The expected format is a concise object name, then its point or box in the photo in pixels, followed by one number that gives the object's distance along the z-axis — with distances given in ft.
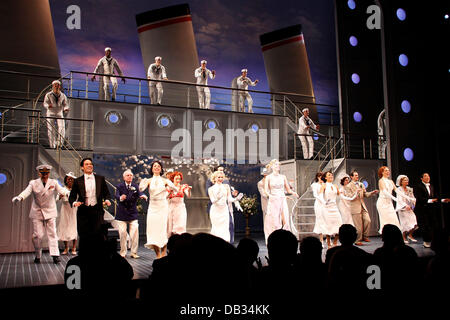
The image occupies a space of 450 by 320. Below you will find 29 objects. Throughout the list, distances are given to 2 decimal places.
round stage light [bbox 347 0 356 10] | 44.45
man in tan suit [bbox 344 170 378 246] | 32.45
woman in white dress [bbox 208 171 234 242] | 26.50
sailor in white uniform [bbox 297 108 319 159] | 42.93
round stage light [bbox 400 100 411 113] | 37.76
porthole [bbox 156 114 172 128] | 39.80
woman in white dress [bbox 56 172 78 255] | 28.07
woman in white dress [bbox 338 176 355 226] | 32.27
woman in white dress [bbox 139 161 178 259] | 24.64
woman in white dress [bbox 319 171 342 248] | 28.78
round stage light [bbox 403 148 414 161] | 37.24
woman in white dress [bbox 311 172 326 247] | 29.19
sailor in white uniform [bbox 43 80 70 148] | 33.37
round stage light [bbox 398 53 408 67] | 38.22
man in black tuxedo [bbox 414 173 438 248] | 30.09
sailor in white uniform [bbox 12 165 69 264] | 23.47
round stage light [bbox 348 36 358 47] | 44.55
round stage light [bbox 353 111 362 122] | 45.45
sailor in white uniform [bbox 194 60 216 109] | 44.04
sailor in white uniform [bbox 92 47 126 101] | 39.32
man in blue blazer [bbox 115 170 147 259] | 24.97
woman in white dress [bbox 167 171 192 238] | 26.18
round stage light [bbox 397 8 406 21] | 38.42
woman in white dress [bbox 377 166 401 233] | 30.66
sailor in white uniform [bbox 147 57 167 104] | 41.53
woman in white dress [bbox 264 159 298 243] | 28.63
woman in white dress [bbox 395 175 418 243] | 30.63
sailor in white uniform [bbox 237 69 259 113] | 45.62
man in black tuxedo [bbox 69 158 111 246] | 22.00
